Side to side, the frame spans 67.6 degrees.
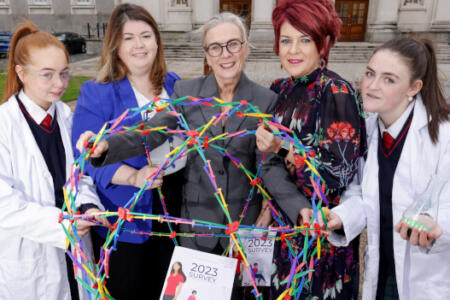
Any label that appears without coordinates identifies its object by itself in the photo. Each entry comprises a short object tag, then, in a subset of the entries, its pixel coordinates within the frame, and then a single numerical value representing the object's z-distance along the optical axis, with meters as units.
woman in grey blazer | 1.77
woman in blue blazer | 1.88
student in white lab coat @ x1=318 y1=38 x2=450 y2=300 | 1.52
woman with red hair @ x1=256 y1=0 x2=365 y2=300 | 1.48
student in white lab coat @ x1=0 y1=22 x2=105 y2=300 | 1.59
